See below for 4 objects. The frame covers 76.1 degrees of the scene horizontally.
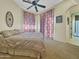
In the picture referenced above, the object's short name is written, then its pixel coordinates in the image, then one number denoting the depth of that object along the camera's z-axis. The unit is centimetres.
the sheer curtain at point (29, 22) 367
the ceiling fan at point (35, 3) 268
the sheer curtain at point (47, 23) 353
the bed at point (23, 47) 135
